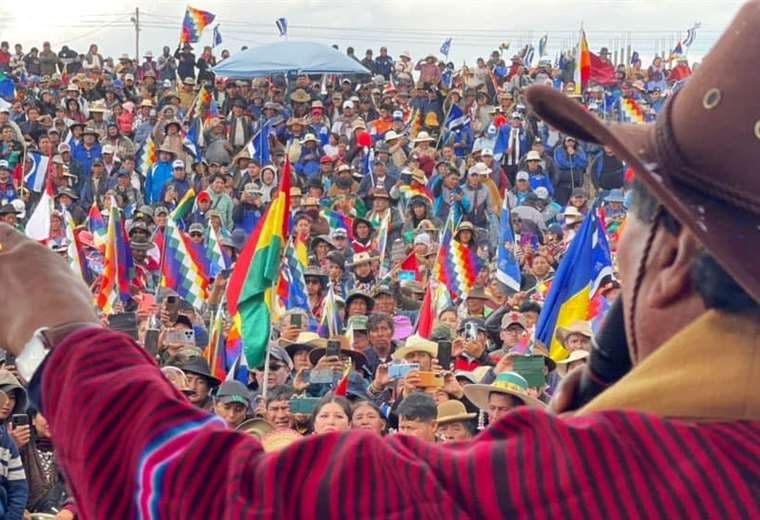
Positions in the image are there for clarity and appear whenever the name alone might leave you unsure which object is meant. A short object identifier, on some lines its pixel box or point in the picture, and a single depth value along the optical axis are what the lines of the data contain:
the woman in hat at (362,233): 14.81
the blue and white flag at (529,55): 30.73
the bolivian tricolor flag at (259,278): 8.44
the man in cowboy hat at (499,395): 6.87
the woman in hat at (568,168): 19.09
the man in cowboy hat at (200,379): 8.31
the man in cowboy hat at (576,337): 8.37
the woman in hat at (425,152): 19.28
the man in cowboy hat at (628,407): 1.47
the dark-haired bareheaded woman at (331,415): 6.84
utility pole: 45.39
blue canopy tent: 22.03
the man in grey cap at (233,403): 7.44
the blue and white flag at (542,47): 33.62
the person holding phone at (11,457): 6.83
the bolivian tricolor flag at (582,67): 24.70
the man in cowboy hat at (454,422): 7.28
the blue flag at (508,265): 12.73
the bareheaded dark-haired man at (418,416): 6.84
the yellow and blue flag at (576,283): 9.23
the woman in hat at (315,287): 12.08
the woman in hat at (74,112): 22.11
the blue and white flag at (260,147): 19.27
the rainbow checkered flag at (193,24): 29.44
